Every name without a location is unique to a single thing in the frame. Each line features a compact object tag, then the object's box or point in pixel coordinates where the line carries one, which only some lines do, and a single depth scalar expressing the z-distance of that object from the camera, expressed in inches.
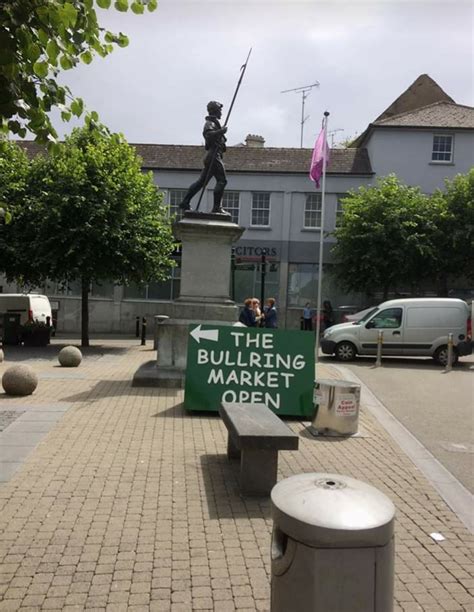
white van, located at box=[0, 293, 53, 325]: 861.6
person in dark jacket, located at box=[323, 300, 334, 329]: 1181.7
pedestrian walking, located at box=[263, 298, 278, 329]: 623.1
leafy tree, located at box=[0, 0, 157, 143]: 127.6
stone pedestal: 457.1
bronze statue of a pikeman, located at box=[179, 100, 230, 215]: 480.1
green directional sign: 331.3
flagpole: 913.5
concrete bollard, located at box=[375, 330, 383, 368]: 666.7
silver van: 713.6
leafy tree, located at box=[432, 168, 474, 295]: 1071.6
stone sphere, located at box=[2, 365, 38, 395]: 377.1
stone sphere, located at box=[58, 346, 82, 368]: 563.8
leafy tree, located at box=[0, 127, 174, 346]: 734.5
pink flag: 933.8
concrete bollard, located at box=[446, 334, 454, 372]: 642.2
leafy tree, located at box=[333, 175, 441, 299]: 1064.2
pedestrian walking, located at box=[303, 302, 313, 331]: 1151.6
